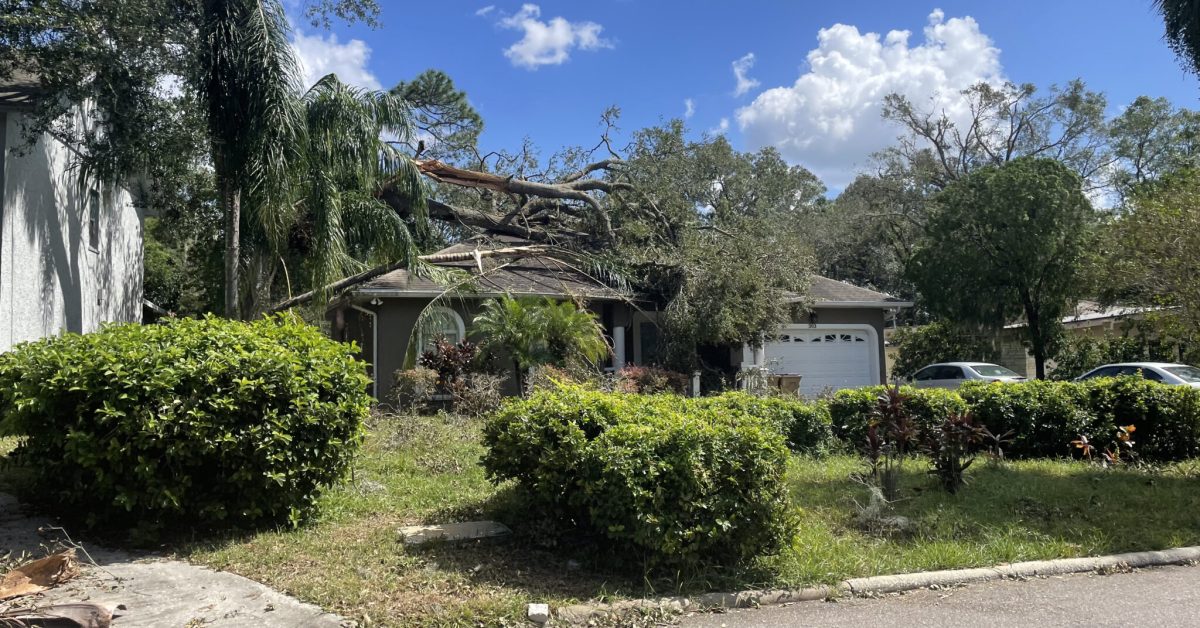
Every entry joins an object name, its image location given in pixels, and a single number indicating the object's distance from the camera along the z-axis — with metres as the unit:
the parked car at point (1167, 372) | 16.33
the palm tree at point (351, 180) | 12.80
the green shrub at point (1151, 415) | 10.97
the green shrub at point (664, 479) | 5.68
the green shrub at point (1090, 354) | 23.53
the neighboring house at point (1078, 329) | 24.67
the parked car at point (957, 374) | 20.55
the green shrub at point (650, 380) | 15.15
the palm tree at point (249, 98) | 11.41
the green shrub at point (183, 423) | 5.93
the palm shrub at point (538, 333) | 14.63
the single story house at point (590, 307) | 16.09
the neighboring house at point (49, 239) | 11.41
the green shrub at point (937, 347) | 26.19
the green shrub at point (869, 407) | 10.76
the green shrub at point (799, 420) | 10.94
